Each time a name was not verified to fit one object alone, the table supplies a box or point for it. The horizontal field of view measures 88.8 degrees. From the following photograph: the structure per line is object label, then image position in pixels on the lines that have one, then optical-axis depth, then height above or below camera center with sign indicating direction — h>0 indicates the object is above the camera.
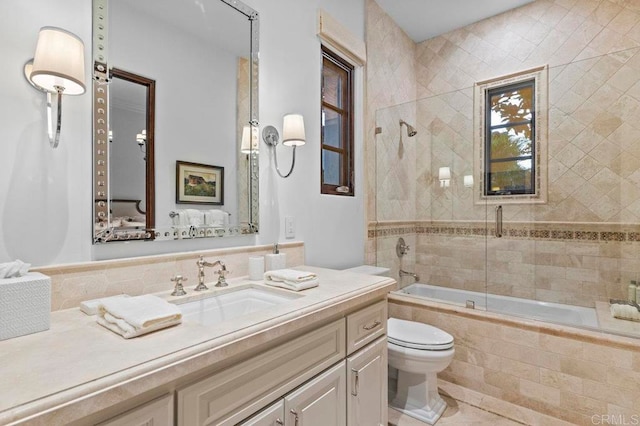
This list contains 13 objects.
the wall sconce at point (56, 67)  0.98 +0.45
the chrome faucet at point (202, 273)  1.38 -0.26
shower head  3.13 +0.81
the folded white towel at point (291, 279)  1.36 -0.28
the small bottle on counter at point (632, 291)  2.25 -0.54
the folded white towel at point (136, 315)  0.84 -0.27
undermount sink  1.24 -0.36
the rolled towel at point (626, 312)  2.02 -0.62
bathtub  2.29 -0.70
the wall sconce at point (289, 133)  1.86 +0.47
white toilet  1.82 -0.85
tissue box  0.81 -0.23
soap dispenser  1.66 -0.24
